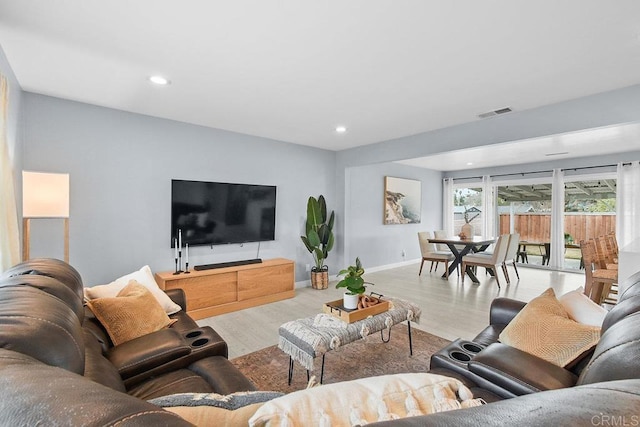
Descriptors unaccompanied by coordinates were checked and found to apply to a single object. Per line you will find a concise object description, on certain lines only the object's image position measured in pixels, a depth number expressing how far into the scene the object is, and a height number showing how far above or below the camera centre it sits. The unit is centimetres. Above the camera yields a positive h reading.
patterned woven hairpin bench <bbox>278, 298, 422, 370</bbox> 192 -85
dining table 527 -61
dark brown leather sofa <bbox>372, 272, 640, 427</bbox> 38 -36
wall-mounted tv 369 -1
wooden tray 221 -77
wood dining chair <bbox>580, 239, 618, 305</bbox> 368 -75
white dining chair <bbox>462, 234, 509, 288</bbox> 498 -78
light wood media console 342 -96
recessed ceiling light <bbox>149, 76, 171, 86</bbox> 247 +112
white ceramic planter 234 -71
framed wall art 653 +31
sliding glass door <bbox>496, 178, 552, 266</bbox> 657 +1
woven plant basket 475 -110
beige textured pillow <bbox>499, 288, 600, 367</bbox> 139 -60
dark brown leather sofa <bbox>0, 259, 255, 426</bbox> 41 -34
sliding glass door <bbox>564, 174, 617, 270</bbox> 588 +13
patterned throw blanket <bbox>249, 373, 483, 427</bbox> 56 -41
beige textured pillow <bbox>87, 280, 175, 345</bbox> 171 -64
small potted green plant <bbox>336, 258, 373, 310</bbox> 233 -60
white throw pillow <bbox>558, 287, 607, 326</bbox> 156 -52
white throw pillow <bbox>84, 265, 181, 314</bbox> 199 -55
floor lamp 240 +10
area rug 221 -125
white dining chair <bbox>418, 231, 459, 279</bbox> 557 -79
